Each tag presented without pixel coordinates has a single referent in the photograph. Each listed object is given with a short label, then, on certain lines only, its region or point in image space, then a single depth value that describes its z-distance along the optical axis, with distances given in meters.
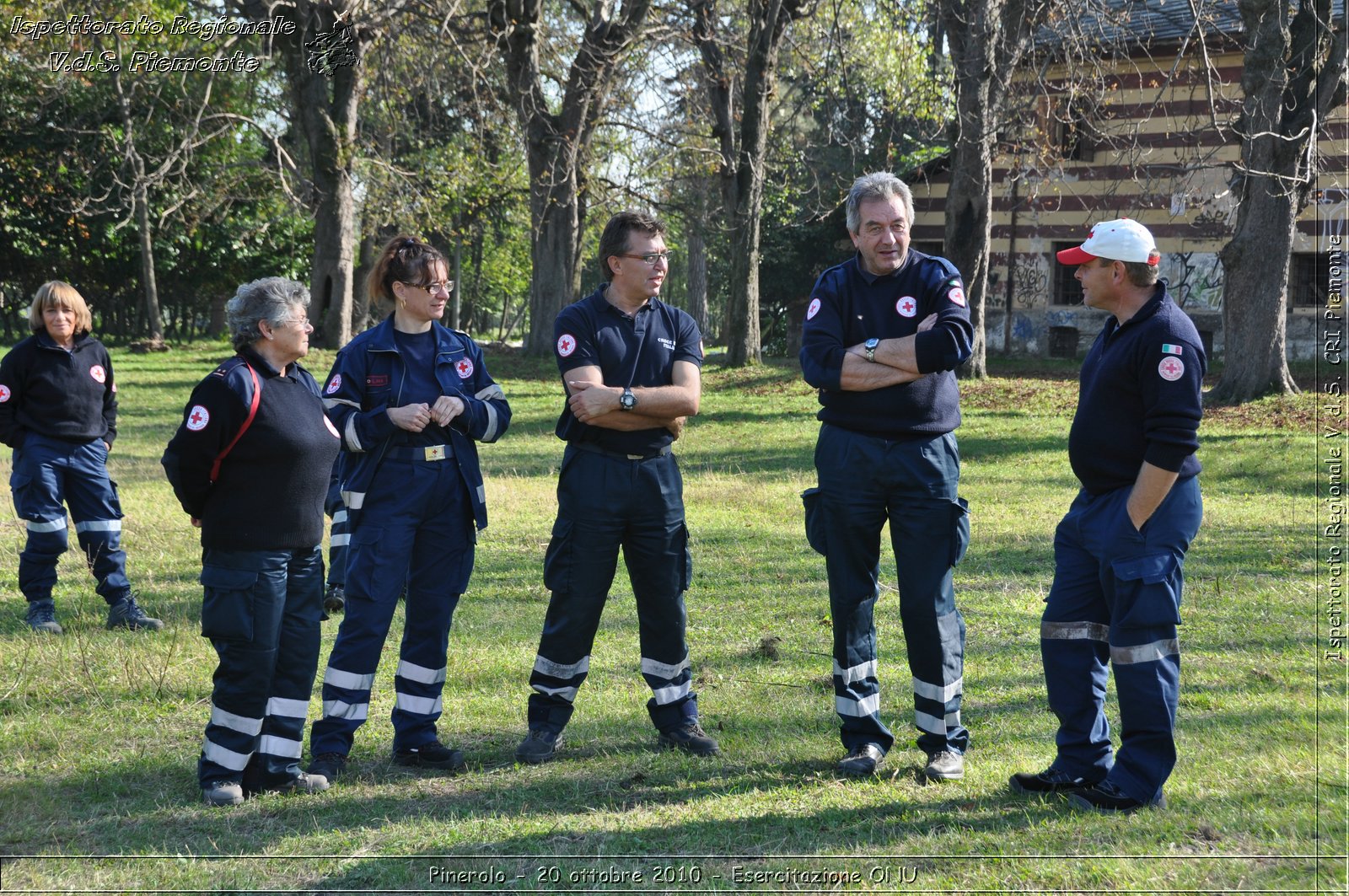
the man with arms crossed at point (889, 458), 4.78
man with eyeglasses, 5.05
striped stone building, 22.80
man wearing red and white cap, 4.27
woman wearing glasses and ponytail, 4.96
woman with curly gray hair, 4.55
